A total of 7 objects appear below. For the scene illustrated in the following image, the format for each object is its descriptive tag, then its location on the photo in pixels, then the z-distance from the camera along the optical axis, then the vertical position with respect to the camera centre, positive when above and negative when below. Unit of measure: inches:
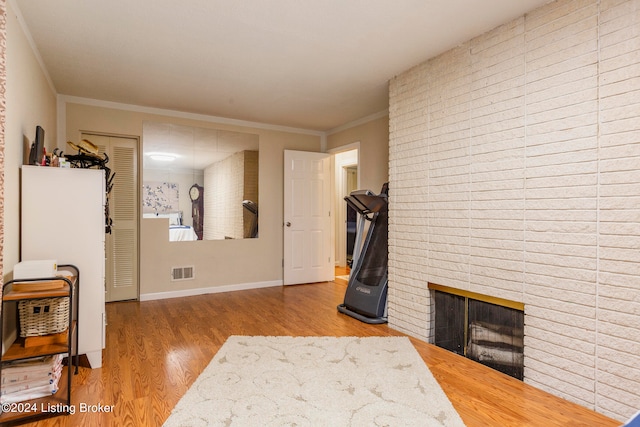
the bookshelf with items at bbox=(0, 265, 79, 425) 76.5 -31.2
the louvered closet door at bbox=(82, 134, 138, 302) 172.4 -5.3
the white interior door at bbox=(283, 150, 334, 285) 214.2 -4.6
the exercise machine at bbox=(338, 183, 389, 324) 143.0 -23.3
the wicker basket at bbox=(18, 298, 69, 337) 81.5 -25.2
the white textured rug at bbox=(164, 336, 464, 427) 74.2 -43.7
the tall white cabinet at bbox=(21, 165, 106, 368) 93.0 -5.4
